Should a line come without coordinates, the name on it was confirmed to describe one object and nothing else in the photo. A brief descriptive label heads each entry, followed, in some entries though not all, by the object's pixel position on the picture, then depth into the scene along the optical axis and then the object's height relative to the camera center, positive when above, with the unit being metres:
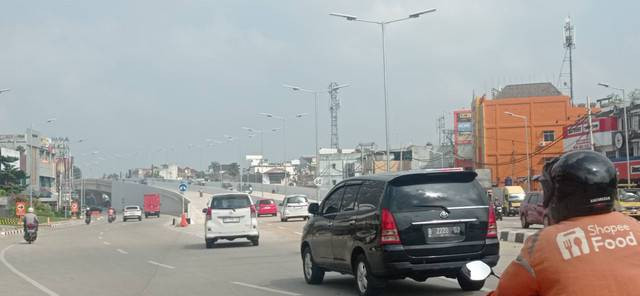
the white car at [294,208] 47.06 -1.77
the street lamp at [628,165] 52.03 +0.35
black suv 10.88 -0.72
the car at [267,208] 59.56 -2.18
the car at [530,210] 29.50 -1.40
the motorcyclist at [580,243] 2.82 -0.26
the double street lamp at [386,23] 35.06 +6.98
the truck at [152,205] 81.25 -2.43
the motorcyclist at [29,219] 32.69 -1.45
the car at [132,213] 69.56 -2.74
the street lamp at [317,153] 54.31 +1.80
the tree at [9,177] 79.56 +0.70
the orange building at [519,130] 82.38 +4.36
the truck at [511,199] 47.41 -1.55
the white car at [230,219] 25.77 -1.29
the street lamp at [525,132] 73.96 +4.10
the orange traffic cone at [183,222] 46.53 -2.42
